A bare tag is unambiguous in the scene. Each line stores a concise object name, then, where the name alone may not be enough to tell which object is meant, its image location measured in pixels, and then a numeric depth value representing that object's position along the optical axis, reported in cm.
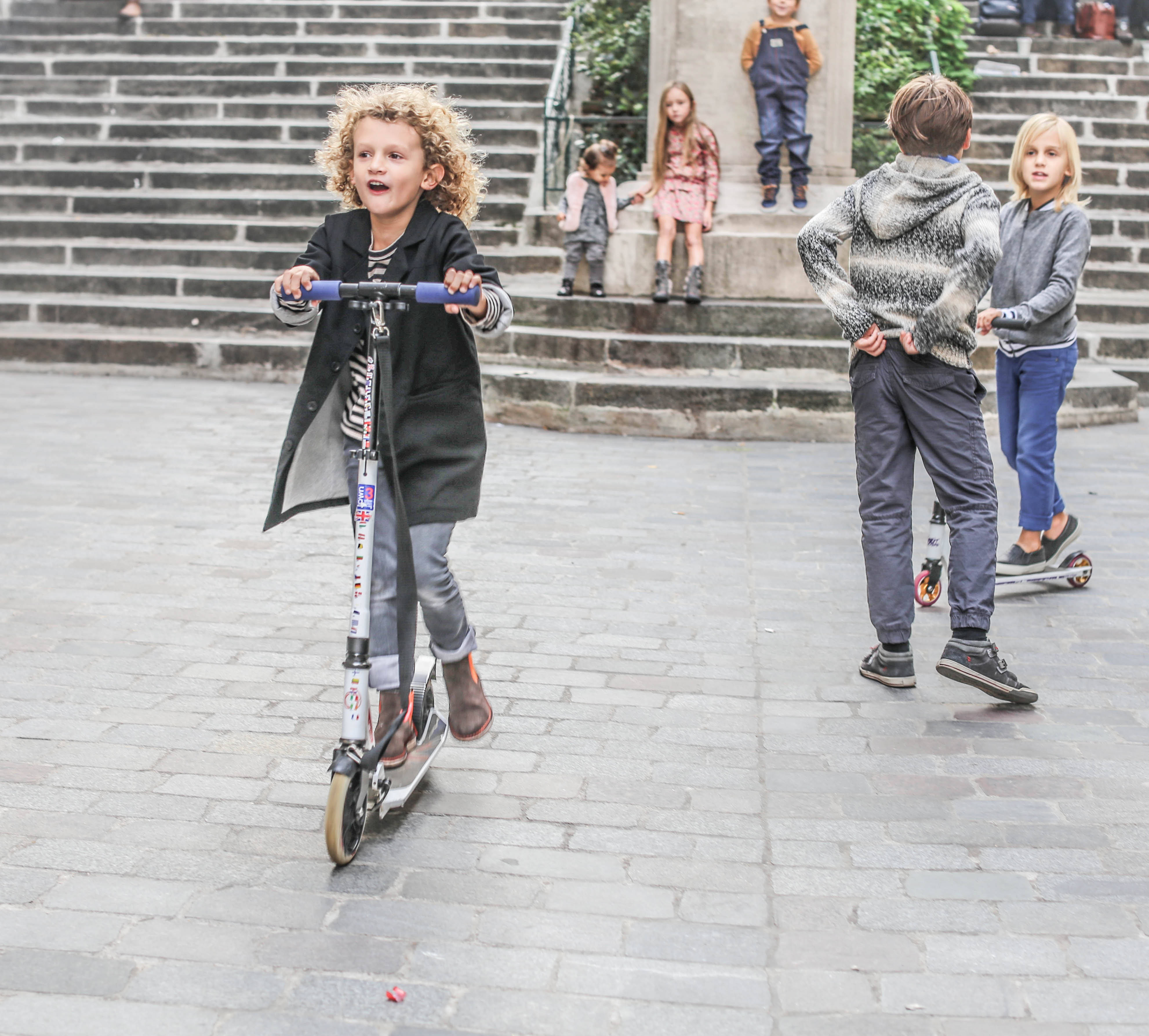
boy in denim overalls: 988
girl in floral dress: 964
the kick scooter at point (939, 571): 530
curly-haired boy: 330
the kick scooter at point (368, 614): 306
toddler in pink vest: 973
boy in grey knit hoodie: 428
